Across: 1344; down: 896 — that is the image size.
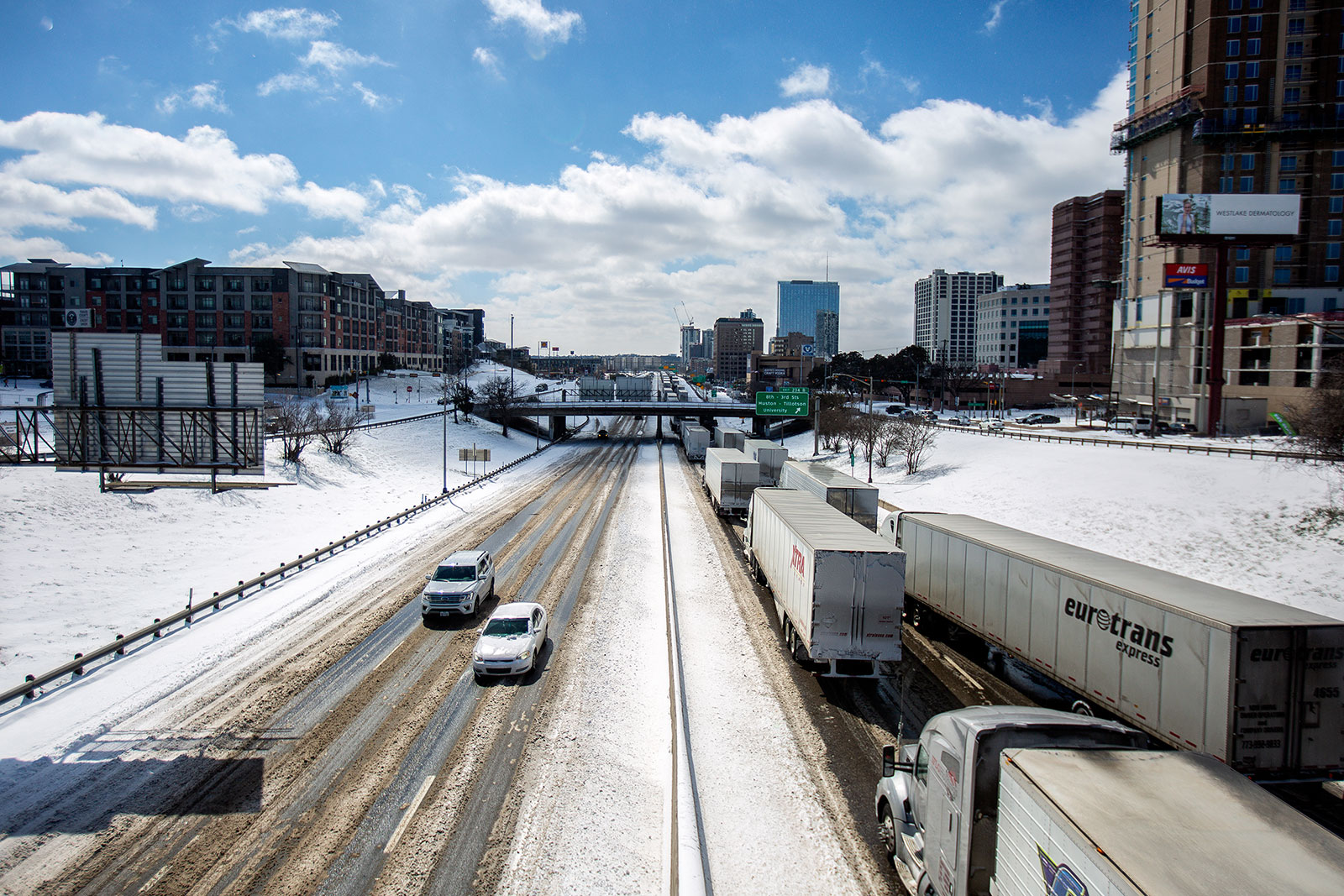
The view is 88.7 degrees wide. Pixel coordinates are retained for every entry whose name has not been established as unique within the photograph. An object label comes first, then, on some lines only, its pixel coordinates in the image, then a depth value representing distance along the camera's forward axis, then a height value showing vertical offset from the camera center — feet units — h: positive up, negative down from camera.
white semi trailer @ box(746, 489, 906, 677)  52.39 -15.13
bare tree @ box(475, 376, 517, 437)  276.21 -0.66
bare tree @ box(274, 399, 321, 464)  172.55 -8.12
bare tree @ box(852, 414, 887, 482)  186.80 -6.68
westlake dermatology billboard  202.39 +58.66
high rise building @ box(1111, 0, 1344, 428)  256.52 +102.90
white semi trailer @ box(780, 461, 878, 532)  90.89 -12.19
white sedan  56.44 -20.56
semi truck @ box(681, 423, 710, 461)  237.45 -13.71
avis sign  204.03 +40.38
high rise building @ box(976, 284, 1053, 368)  611.47 +76.43
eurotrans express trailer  34.68 -13.88
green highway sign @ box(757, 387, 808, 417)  205.77 +0.38
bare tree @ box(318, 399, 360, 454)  188.14 -9.71
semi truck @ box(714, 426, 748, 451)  186.27 -9.54
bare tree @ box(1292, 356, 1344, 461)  110.70 -1.73
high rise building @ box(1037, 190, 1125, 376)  460.14 +92.06
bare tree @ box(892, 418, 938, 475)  183.52 -9.18
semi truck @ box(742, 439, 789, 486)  137.59 -11.06
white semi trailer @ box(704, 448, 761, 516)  129.08 -14.97
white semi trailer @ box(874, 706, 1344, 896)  18.07 -12.08
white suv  71.05 -19.80
